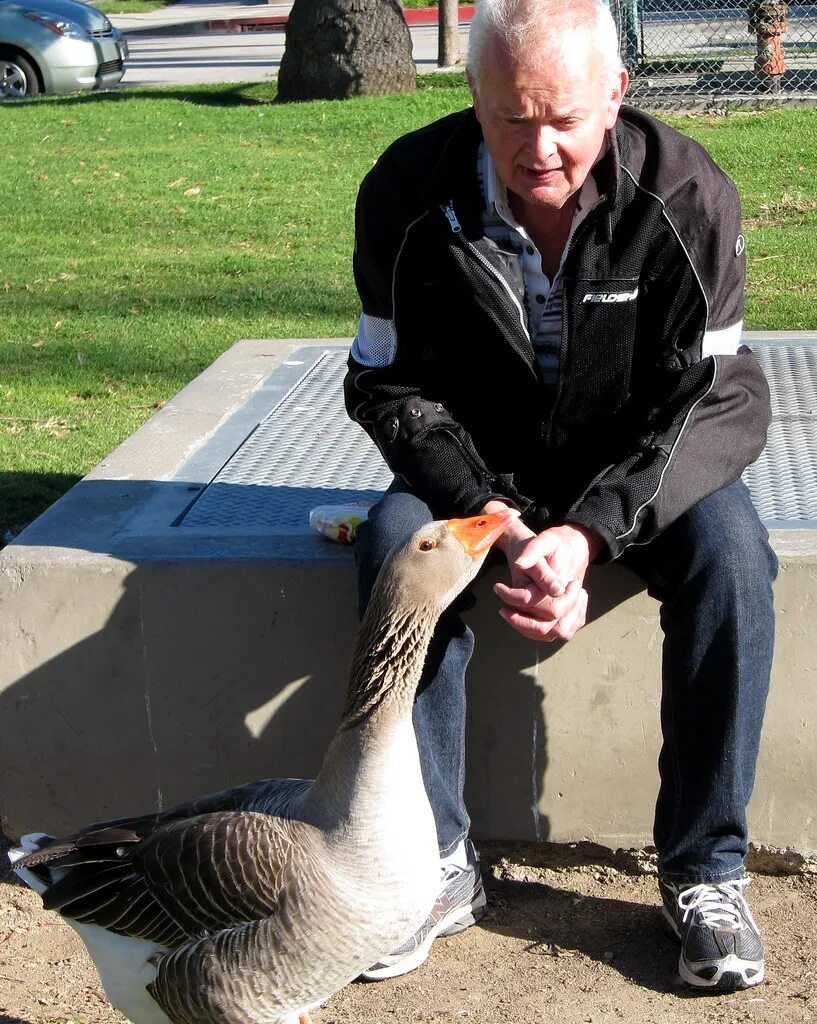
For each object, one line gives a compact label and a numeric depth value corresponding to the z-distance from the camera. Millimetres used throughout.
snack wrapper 3162
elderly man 2705
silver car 15000
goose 2373
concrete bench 3135
